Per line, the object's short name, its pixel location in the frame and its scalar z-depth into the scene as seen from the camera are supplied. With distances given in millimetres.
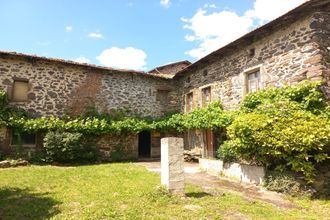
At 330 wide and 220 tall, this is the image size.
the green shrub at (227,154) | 9477
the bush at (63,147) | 12219
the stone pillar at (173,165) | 6370
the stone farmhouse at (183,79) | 8680
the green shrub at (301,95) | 8117
